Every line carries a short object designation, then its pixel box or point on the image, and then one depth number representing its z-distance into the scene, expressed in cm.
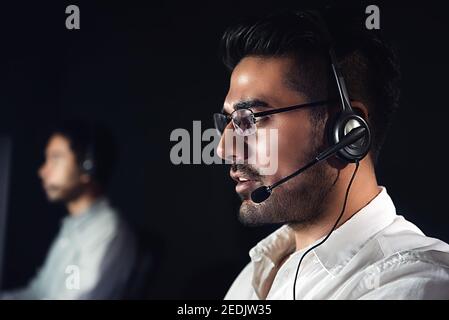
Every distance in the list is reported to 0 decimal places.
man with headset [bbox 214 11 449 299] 111
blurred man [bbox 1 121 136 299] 168
